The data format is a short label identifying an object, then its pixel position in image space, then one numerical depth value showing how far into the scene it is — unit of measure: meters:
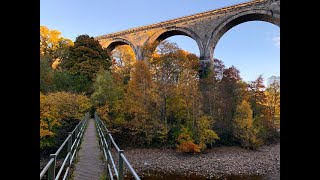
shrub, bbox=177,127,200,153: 14.98
